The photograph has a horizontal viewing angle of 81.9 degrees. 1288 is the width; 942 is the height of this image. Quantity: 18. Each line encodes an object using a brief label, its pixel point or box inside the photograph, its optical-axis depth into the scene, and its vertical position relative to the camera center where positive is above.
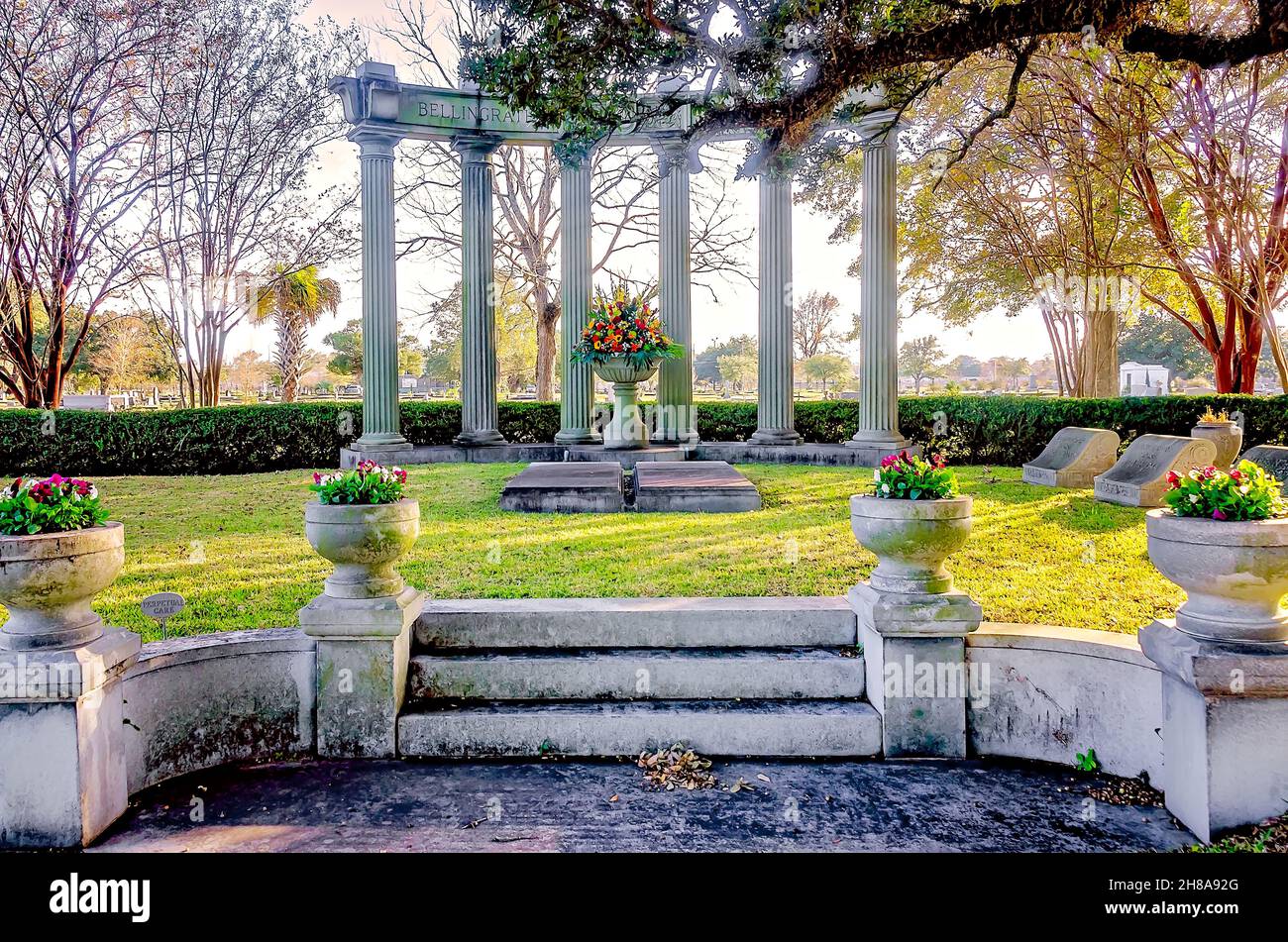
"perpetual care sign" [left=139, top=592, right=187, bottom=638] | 4.61 -0.99
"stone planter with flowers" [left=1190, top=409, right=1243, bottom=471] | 12.23 -0.13
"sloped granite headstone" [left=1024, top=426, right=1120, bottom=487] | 12.38 -0.47
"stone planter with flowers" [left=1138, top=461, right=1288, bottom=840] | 3.58 -1.09
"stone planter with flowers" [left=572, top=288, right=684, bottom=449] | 14.27 +1.87
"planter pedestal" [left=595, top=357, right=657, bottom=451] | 14.98 +0.40
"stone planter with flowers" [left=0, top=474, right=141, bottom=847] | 3.71 -1.18
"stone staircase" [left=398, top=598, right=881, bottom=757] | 4.60 -1.58
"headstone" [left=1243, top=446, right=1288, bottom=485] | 10.70 -0.43
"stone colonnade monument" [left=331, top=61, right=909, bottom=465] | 15.51 +3.68
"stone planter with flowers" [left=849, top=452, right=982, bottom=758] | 4.59 -1.10
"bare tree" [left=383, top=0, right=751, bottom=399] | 26.06 +8.00
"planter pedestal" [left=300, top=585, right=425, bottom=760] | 4.62 -1.45
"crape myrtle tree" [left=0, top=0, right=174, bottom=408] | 15.44 +6.66
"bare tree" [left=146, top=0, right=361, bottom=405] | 17.94 +7.53
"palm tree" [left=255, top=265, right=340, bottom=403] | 26.53 +5.59
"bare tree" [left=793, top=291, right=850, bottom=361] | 57.94 +9.35
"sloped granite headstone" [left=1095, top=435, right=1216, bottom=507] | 10.23 -0.51
